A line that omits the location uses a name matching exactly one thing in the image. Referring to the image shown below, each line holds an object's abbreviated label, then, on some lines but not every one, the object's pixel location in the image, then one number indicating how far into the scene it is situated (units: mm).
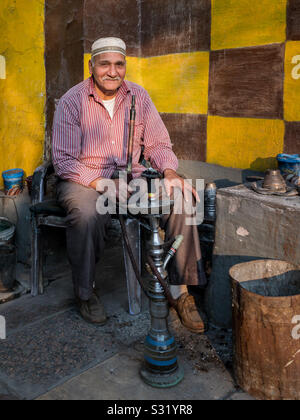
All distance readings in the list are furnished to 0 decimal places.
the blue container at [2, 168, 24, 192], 4227
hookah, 2346
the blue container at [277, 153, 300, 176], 3196
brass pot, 2707
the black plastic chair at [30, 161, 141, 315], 3125
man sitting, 2924
